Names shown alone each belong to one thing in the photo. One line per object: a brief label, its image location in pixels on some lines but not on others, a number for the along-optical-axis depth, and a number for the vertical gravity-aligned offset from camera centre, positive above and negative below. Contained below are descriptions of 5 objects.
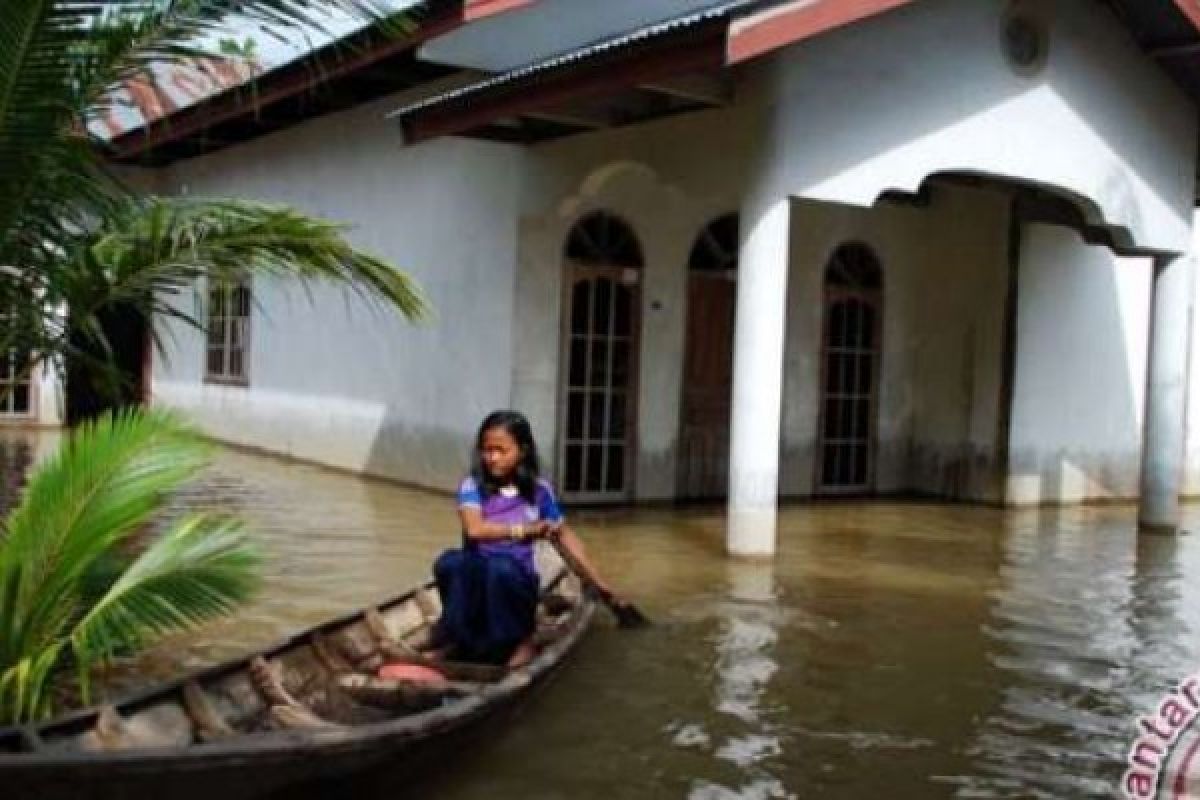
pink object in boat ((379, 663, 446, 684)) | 5.65 -1.24
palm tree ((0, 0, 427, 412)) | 4.93 +0.59
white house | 10.22 +1.38
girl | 6.26 -0.82
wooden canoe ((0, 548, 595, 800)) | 3.66 -1.16
